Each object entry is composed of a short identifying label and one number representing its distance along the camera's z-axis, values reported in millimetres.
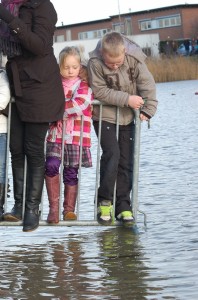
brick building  134966
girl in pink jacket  10362
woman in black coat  9690
